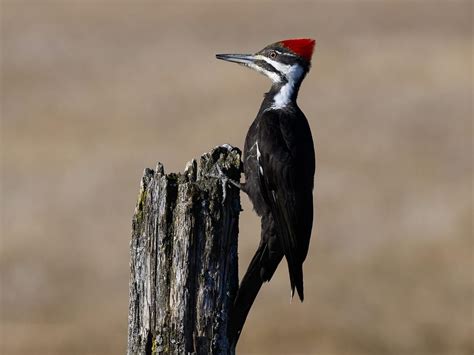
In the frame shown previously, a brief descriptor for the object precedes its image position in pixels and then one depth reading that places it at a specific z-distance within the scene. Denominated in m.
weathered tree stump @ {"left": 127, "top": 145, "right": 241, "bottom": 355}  11.70
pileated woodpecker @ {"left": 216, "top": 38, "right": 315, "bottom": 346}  14.19
